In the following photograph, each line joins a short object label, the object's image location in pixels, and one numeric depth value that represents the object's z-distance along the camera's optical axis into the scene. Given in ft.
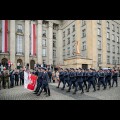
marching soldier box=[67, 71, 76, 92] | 39.36
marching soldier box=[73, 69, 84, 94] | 38.44
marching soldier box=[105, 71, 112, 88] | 48.50
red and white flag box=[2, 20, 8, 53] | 108.58
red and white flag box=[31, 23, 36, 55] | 114.83
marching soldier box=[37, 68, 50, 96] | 34.34
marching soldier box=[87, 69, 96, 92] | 41.63
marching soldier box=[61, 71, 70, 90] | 42.53
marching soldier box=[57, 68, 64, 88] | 45.84
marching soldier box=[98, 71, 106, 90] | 45.09
